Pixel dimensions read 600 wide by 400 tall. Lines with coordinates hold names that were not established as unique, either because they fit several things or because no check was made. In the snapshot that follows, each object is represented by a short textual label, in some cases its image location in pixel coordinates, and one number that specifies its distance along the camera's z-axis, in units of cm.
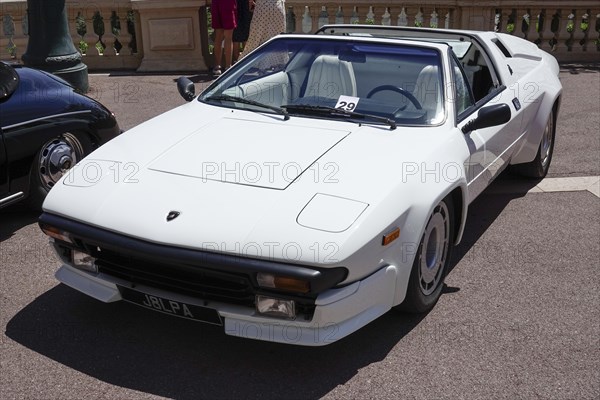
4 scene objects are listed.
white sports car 341
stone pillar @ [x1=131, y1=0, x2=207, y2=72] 1134
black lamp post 921
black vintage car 514
